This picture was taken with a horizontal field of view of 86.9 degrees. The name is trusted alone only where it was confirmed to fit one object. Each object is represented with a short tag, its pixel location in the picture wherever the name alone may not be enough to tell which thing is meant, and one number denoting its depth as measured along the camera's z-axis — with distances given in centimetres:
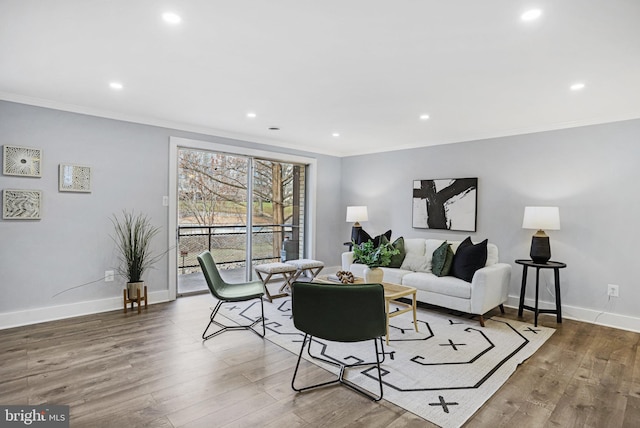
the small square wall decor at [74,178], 384
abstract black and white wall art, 497
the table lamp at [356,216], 599
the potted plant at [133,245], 419
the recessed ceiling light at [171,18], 199
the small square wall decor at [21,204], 352
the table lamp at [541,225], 391
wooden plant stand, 409
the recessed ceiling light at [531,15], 188
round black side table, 386
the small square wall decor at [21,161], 351
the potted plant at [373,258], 363
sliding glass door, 523
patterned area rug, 230
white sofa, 375
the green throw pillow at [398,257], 477
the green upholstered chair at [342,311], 221
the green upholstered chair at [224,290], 337
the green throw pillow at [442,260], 424
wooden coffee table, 324
